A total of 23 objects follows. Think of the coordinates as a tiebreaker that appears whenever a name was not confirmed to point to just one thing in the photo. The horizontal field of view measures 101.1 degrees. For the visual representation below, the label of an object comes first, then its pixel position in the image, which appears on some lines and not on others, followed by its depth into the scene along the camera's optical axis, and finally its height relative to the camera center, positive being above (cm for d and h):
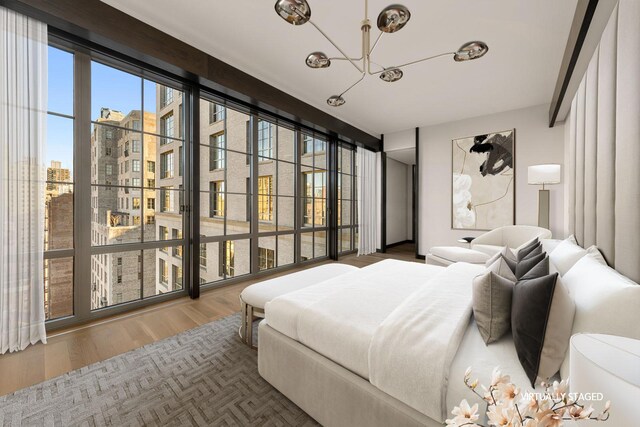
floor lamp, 353 +45
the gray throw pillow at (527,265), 150 -30
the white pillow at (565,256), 160 -28
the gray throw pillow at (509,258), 168 -32
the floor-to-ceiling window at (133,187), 251 +25
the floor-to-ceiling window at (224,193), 338 +25
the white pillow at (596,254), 136 -23
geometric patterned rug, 137 -107
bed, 101 -61
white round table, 43 -29
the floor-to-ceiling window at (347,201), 565 +24
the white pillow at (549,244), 257 -32
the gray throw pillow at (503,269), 138 -31
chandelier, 162 +124
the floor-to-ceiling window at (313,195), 485 +33
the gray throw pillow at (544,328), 94 -43
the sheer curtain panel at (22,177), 190 +25
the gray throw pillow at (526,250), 193 -29
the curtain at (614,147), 115 +37
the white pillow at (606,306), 84 -32
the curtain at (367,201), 583 +25
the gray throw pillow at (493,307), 115 -42
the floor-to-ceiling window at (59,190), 225 +18
